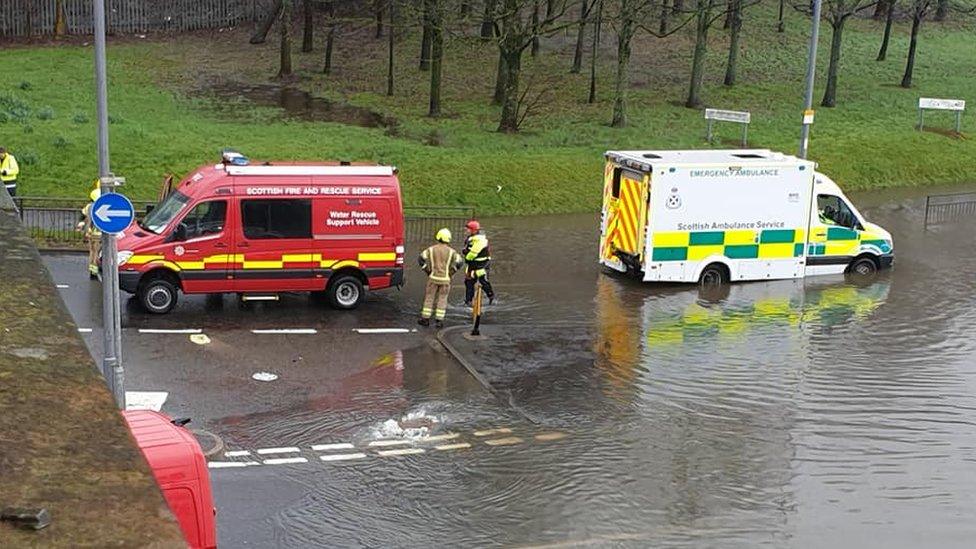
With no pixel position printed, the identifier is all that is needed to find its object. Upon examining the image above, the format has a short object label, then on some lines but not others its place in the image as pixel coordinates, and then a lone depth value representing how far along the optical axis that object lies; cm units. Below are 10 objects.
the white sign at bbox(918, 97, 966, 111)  3928
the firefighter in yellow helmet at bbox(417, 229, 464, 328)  1809
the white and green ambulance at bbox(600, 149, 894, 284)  2108
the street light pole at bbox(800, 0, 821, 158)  2459
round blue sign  1271
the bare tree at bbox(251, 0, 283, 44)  5052
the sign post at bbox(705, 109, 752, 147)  3319
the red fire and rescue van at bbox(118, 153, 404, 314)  1823
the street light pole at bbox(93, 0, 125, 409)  1295
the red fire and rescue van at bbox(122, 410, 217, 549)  820
